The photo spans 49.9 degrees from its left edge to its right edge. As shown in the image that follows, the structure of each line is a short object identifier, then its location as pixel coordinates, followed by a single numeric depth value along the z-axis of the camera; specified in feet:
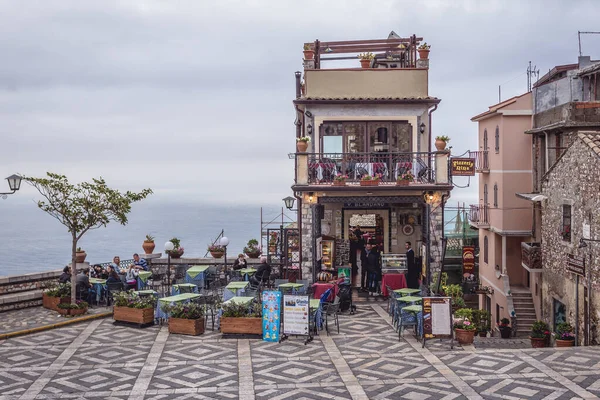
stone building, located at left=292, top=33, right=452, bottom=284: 77.82
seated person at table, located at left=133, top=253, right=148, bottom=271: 81.18
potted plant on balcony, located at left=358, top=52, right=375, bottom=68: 86.33
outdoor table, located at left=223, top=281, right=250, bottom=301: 67.77
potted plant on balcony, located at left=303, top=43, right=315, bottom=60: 86.17
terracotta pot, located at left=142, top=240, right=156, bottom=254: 92.84
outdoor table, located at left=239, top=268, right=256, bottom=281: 79.61
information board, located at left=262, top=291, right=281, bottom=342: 56.90
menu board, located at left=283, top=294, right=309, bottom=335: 56.90
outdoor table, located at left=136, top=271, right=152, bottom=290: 76.28
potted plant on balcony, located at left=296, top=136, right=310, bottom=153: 77.46
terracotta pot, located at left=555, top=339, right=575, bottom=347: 61.82
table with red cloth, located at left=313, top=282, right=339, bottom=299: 69.87
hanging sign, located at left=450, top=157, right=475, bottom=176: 90.74
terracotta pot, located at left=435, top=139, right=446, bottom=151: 77.00
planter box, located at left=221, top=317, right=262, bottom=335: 57.98
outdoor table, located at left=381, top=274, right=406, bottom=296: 74.90
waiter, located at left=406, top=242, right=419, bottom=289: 78.43
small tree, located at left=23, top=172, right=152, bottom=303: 66.49
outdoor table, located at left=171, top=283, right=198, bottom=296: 68.69
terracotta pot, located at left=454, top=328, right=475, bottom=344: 55.16
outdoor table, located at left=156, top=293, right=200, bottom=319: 61.98
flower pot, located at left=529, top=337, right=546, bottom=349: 66.95
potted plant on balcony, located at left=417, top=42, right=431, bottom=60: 84.58
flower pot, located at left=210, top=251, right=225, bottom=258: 92.82
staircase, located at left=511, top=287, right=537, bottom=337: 103.14
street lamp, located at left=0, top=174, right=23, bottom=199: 66.74
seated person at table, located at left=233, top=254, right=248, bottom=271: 83.66
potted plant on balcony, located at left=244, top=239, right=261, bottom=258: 91.76
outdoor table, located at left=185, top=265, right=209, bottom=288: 77.36
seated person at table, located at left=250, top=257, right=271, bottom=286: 77.10
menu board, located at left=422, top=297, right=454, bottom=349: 54.72
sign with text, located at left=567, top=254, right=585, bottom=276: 63.21
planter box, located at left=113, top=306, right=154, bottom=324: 63.10
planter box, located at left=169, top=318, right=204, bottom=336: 59.47
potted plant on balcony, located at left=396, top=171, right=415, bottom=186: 76.64
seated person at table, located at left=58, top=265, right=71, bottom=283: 73.73
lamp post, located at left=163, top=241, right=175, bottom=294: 82.89
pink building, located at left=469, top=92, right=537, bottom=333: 109.19
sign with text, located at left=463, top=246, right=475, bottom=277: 109.19
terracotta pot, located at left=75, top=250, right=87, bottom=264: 86.36
